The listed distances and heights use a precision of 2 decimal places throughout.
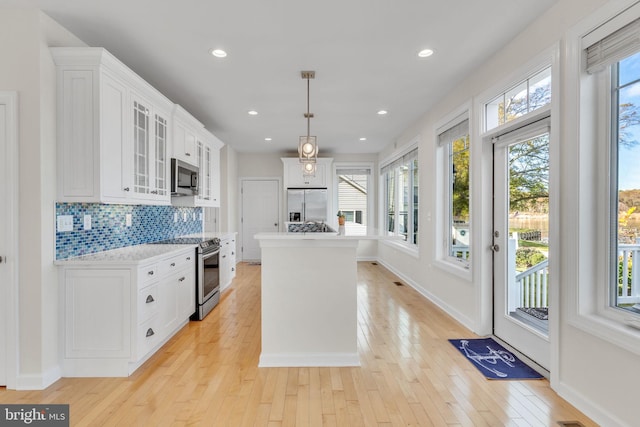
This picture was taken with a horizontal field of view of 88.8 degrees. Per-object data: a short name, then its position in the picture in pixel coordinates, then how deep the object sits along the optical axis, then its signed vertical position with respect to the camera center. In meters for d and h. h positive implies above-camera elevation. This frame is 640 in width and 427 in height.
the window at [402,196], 5.68 +0.31
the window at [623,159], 1.86 +0.31
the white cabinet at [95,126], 2.46 +0.68
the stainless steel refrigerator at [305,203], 7.49 +0.19
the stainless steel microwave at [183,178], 3.83 +0.41
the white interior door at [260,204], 7.91 +0.18
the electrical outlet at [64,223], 2.49 -0.09
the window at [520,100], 2.54 +0.97
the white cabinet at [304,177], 7.44 +0.83
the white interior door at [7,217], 2.28 -0.04
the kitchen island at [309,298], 2.74 -0.73
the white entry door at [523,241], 2.66 -0.26
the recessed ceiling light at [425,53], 2.91 +1.44
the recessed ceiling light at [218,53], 2.88 +1.42
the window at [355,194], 8.12 +0.43
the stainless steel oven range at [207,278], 3.81 -0.82
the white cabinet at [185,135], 3.88 +0.98
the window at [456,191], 3.82 +0.26
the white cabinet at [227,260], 4.85 -0.76
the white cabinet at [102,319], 2.48 -0.82
